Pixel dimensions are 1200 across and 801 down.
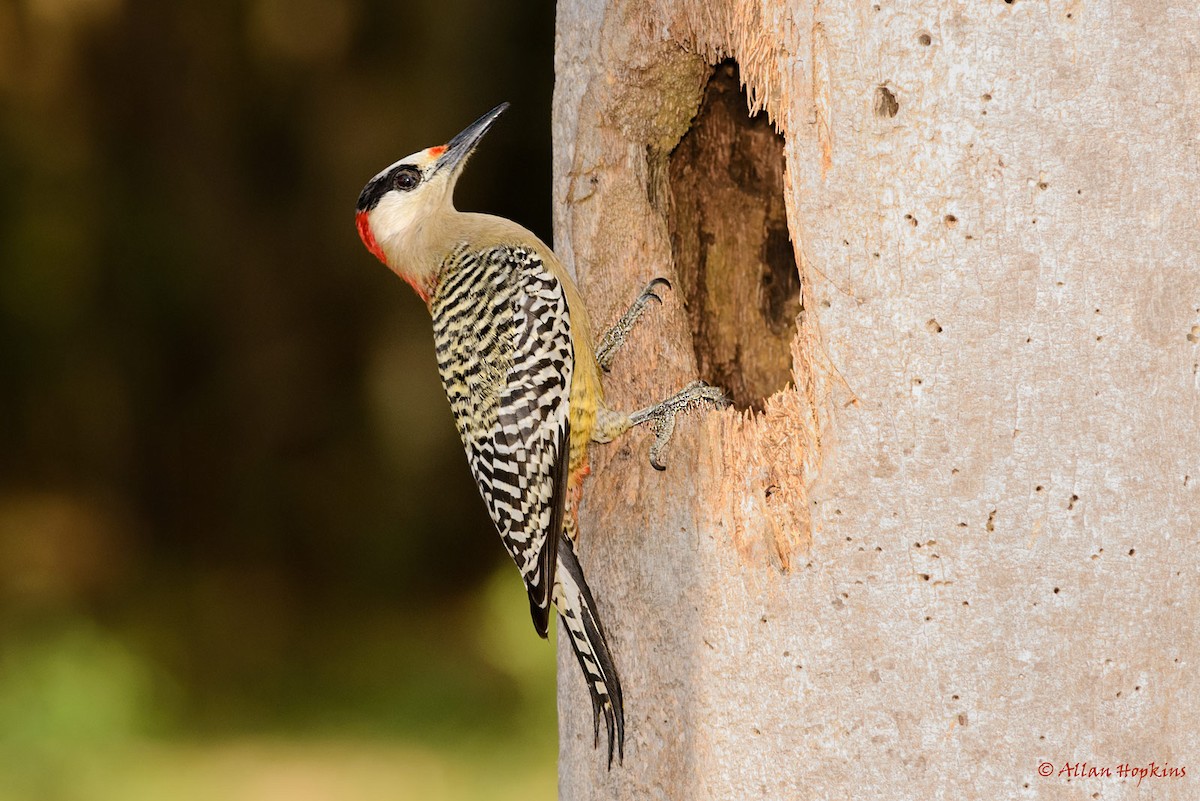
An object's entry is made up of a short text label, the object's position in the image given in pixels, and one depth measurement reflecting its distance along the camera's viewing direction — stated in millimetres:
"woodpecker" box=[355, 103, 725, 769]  5473
